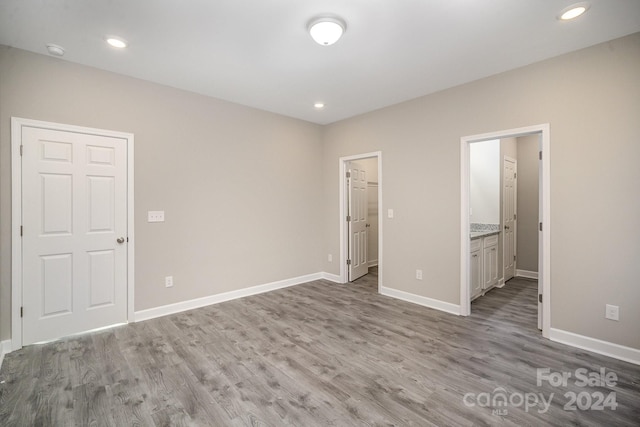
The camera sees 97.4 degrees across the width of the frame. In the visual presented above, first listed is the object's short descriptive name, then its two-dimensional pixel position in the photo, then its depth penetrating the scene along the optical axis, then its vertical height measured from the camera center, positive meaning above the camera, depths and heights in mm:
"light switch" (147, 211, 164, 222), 3344 -42
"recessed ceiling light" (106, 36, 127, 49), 2443 +1520
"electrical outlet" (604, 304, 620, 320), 2461 -876
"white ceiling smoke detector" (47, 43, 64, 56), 2561 +1522
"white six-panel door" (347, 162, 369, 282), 4973 -167
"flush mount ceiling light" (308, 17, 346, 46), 2168 +1444
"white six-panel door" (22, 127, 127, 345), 2703 -207
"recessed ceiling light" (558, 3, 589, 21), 2039 +1506
